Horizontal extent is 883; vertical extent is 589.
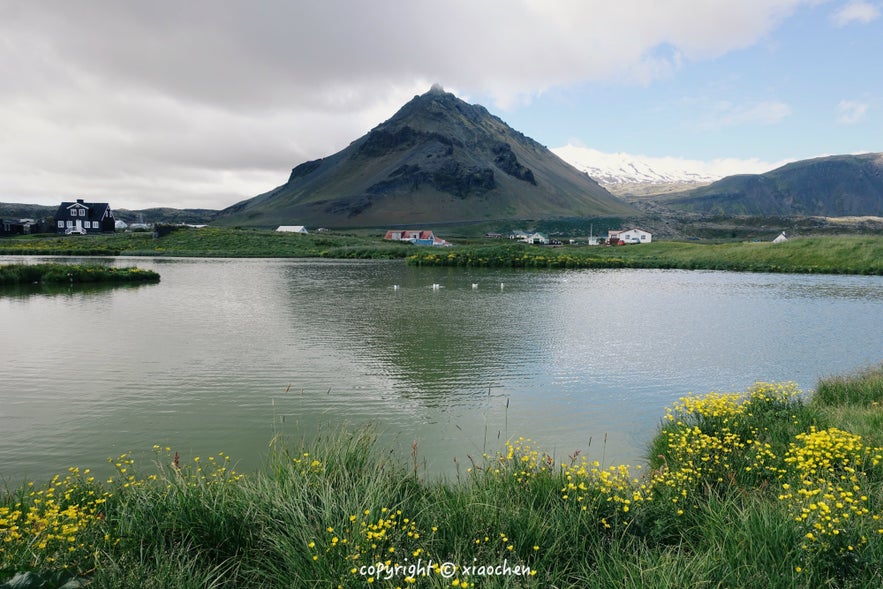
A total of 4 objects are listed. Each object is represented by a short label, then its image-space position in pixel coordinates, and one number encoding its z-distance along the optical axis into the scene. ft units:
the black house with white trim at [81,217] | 491.31
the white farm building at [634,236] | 595.06
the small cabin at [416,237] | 570.87
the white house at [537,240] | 601.62
